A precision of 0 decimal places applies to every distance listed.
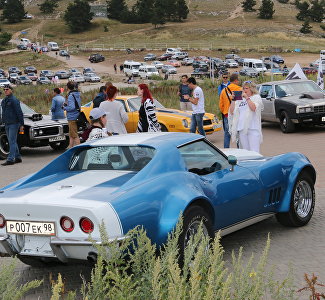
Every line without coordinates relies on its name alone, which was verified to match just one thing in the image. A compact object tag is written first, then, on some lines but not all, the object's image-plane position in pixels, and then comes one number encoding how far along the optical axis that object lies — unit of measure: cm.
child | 958
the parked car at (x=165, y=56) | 10031
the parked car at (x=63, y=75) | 8191
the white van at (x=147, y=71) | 7475
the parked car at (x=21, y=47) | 12344
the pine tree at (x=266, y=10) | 14425
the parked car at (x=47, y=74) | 8281
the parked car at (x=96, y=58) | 10459
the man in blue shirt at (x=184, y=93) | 1840
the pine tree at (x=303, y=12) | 14738
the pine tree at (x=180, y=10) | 14688
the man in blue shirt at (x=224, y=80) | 1601
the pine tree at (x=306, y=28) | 13025
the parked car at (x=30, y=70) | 9088
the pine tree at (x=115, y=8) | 15923
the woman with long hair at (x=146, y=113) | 1198
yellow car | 1756
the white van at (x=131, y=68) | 7850
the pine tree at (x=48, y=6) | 17025
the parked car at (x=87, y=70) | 8231
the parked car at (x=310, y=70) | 5820
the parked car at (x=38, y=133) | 1662
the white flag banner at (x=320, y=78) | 2541
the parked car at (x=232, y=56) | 9175
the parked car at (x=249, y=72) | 7130
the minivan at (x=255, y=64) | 7419
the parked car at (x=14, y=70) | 9219
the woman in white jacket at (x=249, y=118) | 1123
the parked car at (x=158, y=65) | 8544
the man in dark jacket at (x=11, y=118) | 1495
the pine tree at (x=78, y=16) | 14400
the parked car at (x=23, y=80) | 7602
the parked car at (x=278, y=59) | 8395
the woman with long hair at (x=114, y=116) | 1242
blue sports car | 539
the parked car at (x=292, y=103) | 1872
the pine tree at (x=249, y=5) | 15550
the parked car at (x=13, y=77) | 8078
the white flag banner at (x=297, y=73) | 2473
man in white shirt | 1558
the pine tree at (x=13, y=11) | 15800
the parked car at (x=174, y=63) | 8979
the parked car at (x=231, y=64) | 8319
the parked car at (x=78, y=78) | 7536
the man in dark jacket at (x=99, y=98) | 1558
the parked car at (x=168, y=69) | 7756
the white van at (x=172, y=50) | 10512
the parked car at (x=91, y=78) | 7556
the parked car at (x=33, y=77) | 8156
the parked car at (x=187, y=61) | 9219
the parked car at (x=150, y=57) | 10069
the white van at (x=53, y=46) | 12156
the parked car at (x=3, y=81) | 7329
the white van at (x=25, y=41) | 12825
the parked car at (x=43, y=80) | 7364
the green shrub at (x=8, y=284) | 402
